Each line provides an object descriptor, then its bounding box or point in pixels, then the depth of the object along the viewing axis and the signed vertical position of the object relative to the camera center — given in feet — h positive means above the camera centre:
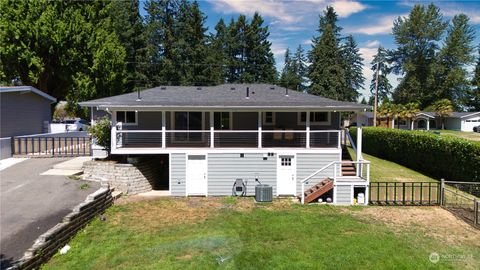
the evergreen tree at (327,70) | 163.63 +29.77
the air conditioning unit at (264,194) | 46.37 -9.72
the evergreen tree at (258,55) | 169.48 +38.51
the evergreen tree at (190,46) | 145.07 +36.28
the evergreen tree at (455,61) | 193.98 +40.96
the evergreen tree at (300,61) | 242.39 +51.72
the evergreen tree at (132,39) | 136.87 +38.06
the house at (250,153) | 47.42 -4.07
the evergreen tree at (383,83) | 215.18 +33.68
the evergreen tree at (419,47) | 194.59 +50.02
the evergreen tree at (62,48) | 88.07 +22.60
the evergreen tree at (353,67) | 219.00 +44.35
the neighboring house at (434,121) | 171.32 +3.57
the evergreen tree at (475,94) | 209.43 +22.29
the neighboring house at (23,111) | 63.05 +3.14
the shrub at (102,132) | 52.13 -1.03
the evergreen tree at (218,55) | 152.96 +37.10
